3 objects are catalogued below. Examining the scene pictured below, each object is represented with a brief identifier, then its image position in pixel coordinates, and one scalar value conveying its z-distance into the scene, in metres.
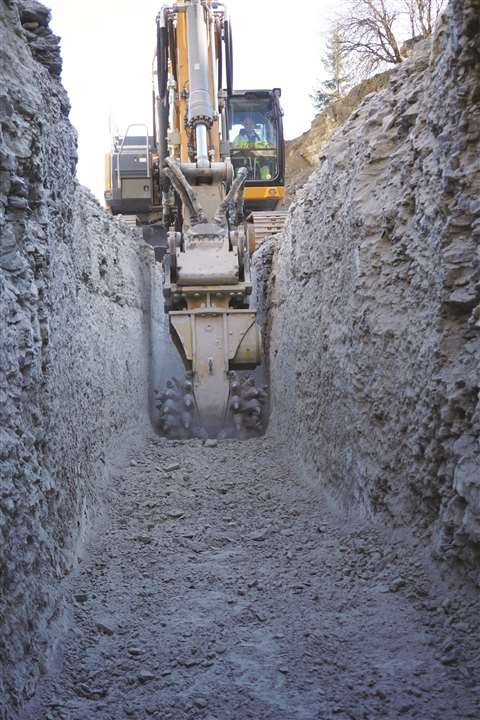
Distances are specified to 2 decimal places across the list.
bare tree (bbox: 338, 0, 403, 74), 17.34
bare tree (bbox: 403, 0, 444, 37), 16.27
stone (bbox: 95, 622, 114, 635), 2.92
